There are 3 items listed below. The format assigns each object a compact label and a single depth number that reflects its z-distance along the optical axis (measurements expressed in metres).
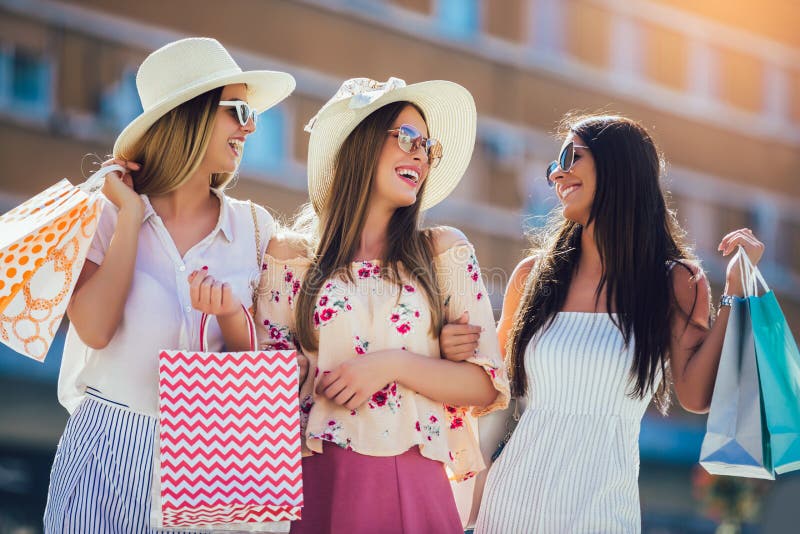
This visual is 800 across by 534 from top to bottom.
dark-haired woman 7.88
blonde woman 7.31
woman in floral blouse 7.70
